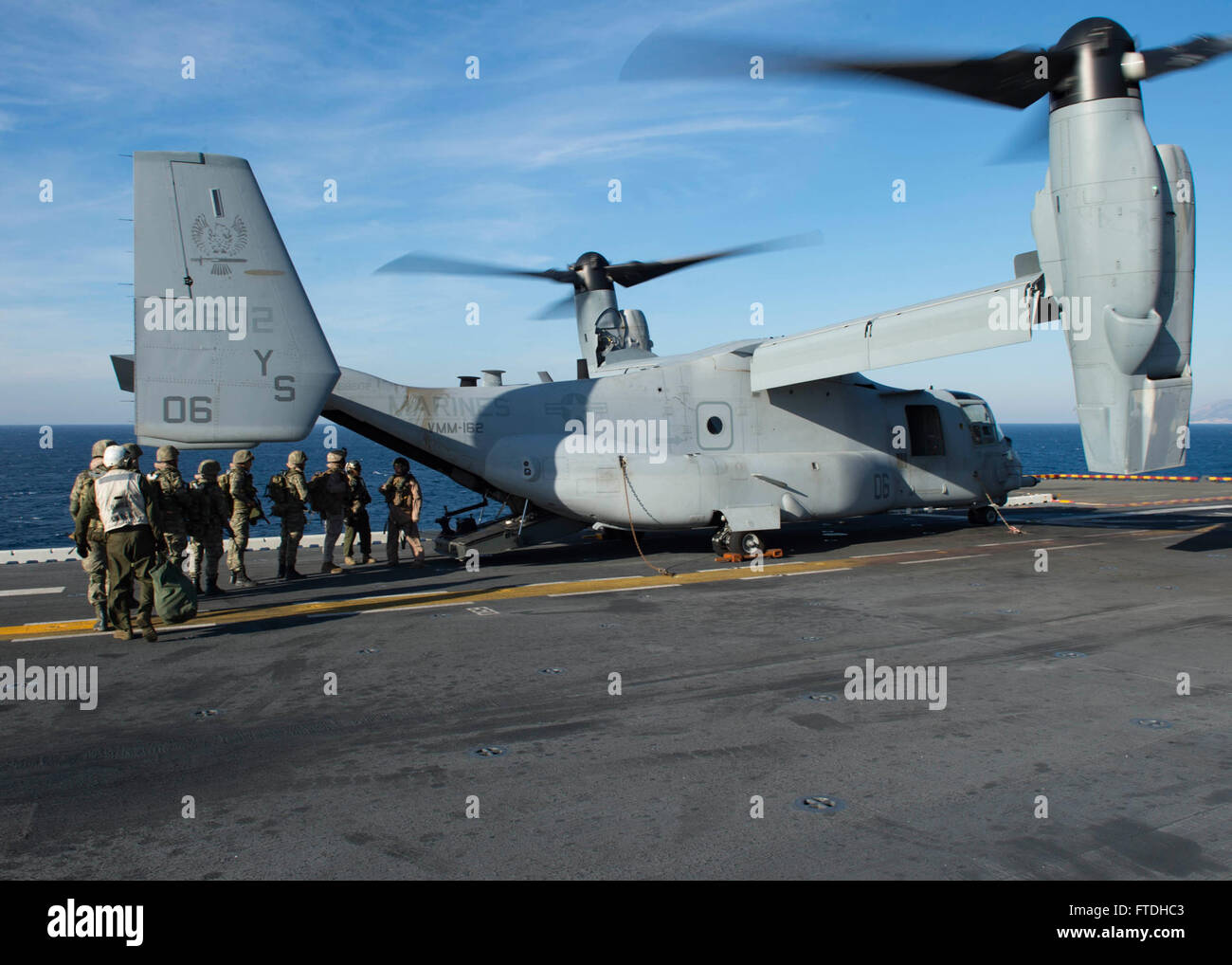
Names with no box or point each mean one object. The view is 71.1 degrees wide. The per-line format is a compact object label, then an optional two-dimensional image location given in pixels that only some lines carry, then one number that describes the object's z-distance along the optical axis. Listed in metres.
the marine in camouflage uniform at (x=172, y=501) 11.80
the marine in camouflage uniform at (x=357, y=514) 15.89
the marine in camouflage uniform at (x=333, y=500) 15.38
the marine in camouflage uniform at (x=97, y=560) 10.29
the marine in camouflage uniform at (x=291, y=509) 14.30
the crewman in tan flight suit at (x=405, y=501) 15.72
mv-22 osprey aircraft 10.84
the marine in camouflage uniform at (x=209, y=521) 12.52
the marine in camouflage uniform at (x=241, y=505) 13.66
